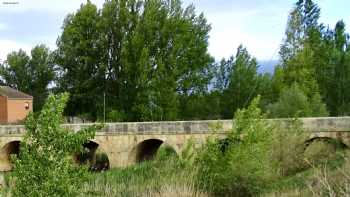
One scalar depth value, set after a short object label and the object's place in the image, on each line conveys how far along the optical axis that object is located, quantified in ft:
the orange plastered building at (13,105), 143.95
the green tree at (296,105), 99.66
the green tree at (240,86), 128.06
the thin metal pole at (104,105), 124.88
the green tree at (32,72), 170.50
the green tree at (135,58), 118.32
